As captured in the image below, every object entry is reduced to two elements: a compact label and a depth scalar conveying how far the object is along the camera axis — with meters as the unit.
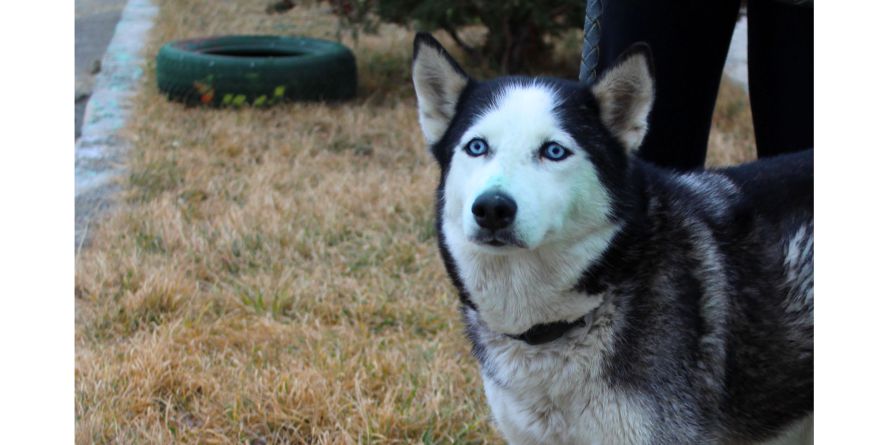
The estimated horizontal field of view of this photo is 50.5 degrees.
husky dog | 2.02
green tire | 6.35
